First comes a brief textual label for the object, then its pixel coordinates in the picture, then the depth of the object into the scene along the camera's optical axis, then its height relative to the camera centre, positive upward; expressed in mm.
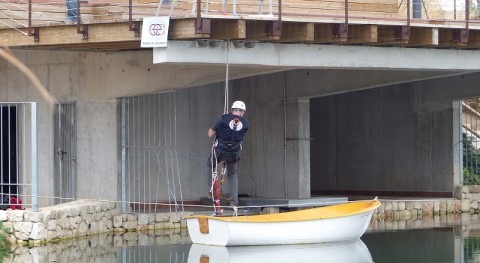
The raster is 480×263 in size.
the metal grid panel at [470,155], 30031 -635
